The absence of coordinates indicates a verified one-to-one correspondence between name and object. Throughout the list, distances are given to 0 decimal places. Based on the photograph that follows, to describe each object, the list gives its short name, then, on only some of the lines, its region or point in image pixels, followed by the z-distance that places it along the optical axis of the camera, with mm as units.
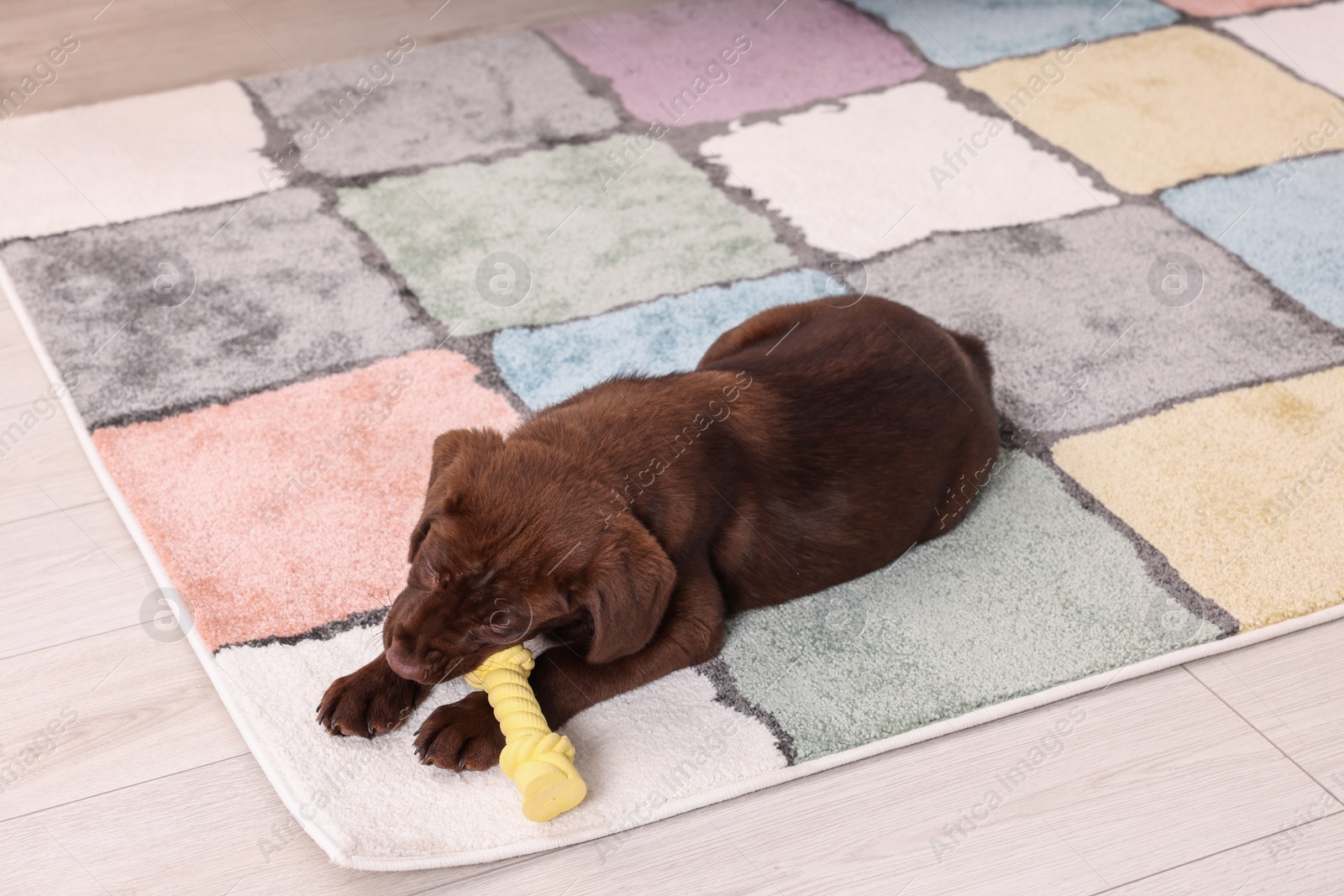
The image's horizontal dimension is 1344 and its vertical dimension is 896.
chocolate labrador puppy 2102
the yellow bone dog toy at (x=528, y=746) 2114
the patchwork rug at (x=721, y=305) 2255
